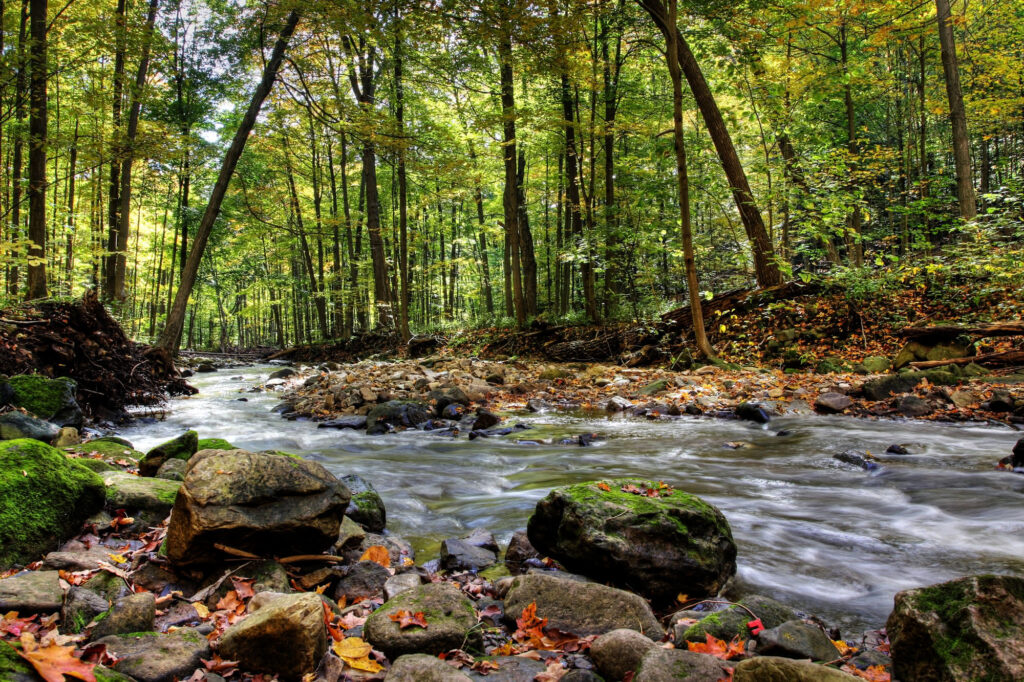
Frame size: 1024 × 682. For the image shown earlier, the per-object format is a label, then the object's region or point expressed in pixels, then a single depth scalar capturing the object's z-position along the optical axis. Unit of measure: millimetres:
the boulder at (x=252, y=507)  2697
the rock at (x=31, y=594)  2139
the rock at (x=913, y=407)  7117
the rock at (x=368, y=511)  3949
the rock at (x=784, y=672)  1732
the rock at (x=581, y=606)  2477
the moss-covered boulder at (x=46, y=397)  6133
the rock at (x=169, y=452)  4492
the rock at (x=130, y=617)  2137
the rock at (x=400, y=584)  2753
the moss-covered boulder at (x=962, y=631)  1771
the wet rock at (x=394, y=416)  8517
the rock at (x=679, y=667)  1925
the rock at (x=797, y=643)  2109
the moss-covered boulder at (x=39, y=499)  2703
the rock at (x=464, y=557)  3281
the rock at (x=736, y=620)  2336
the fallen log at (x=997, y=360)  7848
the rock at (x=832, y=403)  7578
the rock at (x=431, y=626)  2230
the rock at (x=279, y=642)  1992
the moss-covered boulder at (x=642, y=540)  2910
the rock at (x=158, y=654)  1853
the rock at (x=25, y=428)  4941
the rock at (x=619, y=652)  2100
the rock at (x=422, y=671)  1967
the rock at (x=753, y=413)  7743
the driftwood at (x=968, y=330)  8312
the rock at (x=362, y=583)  2841
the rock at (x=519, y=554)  3338
